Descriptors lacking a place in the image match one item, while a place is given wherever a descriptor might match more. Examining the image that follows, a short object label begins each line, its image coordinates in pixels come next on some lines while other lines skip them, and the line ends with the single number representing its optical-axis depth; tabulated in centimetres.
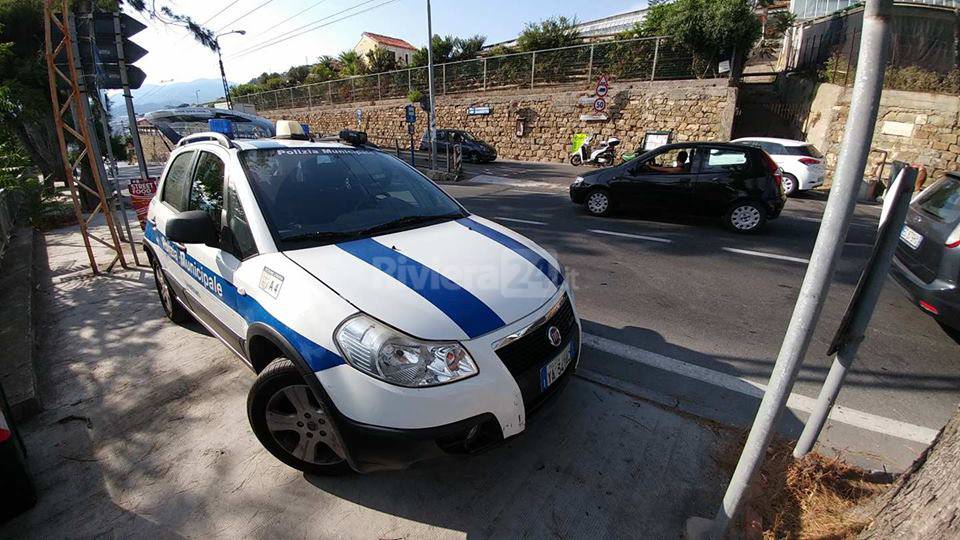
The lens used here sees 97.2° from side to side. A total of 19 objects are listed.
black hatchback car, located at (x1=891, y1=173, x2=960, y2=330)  327
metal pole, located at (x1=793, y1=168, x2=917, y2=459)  152
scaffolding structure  461
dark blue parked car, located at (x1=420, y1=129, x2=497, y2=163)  1927
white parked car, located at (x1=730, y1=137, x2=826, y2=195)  1061
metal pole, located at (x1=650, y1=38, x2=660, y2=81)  1718
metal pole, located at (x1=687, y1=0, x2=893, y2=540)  126
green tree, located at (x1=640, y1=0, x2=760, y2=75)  1545
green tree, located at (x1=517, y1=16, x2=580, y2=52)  2331
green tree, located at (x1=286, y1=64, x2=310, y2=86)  4509
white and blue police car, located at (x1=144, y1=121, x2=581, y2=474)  186
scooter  1775
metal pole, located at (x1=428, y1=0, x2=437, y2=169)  1514
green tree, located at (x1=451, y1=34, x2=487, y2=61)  2933
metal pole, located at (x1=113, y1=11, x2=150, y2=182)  542
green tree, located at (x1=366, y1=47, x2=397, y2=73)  3256
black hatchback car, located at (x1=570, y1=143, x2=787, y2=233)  681
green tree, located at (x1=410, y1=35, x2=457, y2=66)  2933
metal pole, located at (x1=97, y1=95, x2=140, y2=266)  582
